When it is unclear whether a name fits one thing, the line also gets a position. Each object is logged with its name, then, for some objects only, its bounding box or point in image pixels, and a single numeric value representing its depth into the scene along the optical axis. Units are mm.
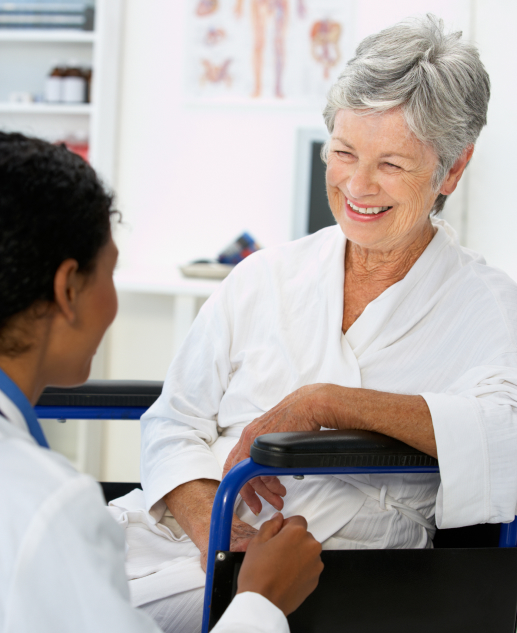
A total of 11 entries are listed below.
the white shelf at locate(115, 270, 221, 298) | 2738
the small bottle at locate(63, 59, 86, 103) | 3285
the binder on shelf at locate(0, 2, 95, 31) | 3262
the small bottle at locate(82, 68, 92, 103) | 3328
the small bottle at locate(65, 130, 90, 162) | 3434
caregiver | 531
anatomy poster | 3283
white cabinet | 3178
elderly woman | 1070
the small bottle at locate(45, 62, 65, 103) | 3305
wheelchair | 941
